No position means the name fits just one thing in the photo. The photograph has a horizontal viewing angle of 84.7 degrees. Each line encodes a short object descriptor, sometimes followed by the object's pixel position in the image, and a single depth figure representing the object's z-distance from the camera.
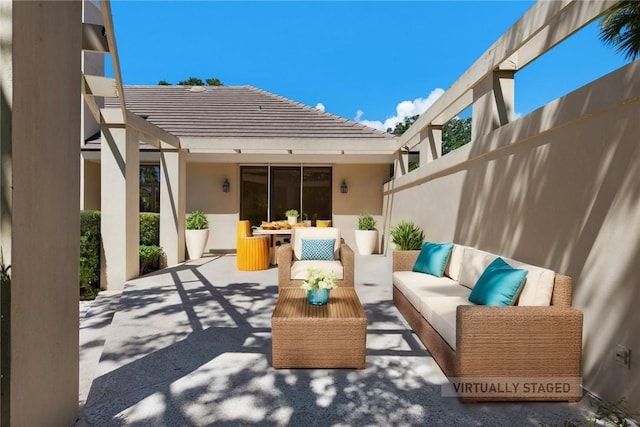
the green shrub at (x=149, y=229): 9.45
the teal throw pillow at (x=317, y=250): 6.33
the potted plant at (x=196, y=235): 9.85
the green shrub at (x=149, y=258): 7.94
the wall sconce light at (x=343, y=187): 11.59
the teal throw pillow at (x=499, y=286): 3.11
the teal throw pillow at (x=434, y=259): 4.88
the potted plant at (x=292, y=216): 10.42
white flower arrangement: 3.54
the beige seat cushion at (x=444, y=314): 2.99
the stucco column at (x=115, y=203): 6.54
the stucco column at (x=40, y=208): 1.79
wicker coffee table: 3.17
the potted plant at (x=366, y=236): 10.83
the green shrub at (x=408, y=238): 7.41
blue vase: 3.60
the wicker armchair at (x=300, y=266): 5.44
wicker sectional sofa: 2.69
